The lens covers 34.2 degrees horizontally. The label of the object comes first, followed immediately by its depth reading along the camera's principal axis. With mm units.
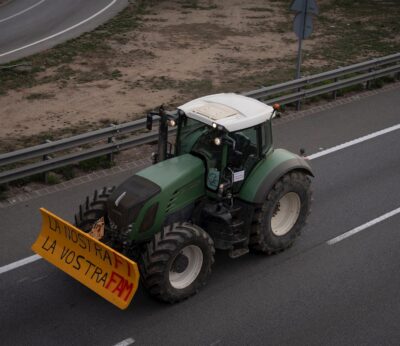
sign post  14448
